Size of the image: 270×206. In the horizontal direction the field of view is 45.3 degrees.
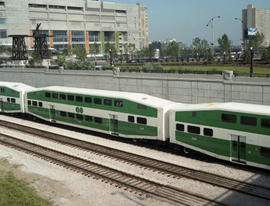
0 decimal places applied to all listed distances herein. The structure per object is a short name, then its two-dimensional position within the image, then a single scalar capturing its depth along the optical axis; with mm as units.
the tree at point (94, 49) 89875
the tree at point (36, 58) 71525
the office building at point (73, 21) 124562
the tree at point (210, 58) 59600
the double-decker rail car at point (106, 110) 23000
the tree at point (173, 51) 94500
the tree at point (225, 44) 75625
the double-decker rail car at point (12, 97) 35575
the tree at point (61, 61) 60825
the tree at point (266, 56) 57000
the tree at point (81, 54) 77106
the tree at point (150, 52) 97931
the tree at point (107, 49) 96688
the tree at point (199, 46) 90038
